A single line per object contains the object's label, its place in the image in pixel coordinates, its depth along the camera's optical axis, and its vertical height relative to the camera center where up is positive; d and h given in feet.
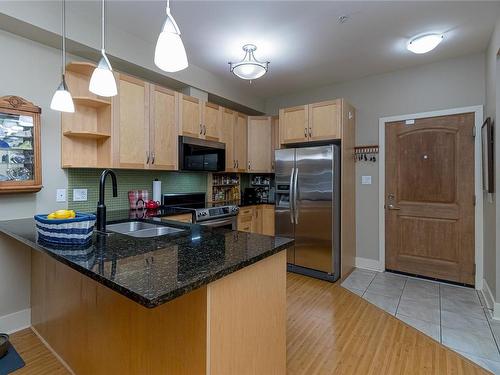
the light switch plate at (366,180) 12.73 +0.33
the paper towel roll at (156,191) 10.89 -0.11
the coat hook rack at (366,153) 12.56 +1.59
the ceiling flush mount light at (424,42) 9.00 +4.80
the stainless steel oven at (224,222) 10.76 -1.40
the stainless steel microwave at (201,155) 10.61 +1.37
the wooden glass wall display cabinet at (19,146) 7.07 +1.13
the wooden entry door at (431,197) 10.70 -0.43
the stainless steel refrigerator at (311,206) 11.24 -0.80
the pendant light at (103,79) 4.99 +1.98
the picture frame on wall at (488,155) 8.45 +0.99
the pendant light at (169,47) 4.21 +2.16
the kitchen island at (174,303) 3.47 -1.79
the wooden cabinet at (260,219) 13.34 -1.56
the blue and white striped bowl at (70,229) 4.62 -0.69
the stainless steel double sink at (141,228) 6.90 -1.06
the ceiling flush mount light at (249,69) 8.64 +3.77
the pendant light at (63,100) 5.76 +1.86
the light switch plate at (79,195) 8.71 -0.21
